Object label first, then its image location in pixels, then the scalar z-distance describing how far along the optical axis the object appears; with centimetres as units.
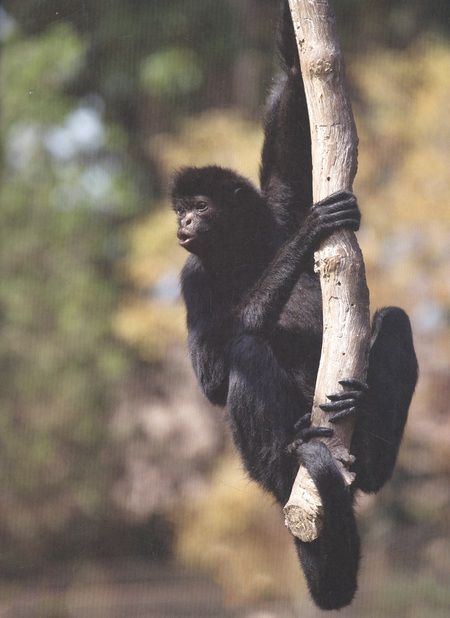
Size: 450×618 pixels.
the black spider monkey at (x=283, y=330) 849
